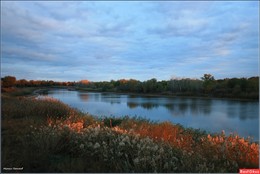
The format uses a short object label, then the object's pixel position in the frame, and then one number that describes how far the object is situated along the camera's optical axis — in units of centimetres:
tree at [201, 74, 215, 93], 7982
